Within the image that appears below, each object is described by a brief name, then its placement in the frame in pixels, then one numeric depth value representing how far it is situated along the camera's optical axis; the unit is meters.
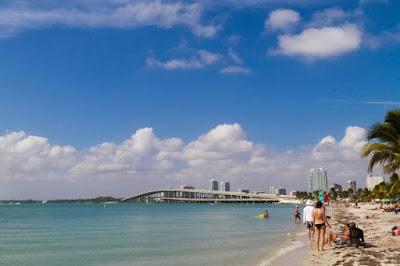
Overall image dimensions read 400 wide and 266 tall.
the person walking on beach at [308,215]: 22.20
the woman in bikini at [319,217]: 19.31
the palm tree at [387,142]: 25.30
